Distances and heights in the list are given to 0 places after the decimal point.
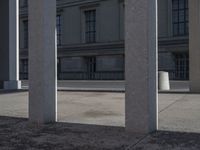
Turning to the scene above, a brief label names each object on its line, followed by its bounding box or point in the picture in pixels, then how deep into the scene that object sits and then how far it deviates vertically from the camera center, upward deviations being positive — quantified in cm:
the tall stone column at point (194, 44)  1134 +133
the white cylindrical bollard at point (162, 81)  1391 -55
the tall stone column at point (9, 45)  1384 +162
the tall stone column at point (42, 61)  604 +29
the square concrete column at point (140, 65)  505 +15
